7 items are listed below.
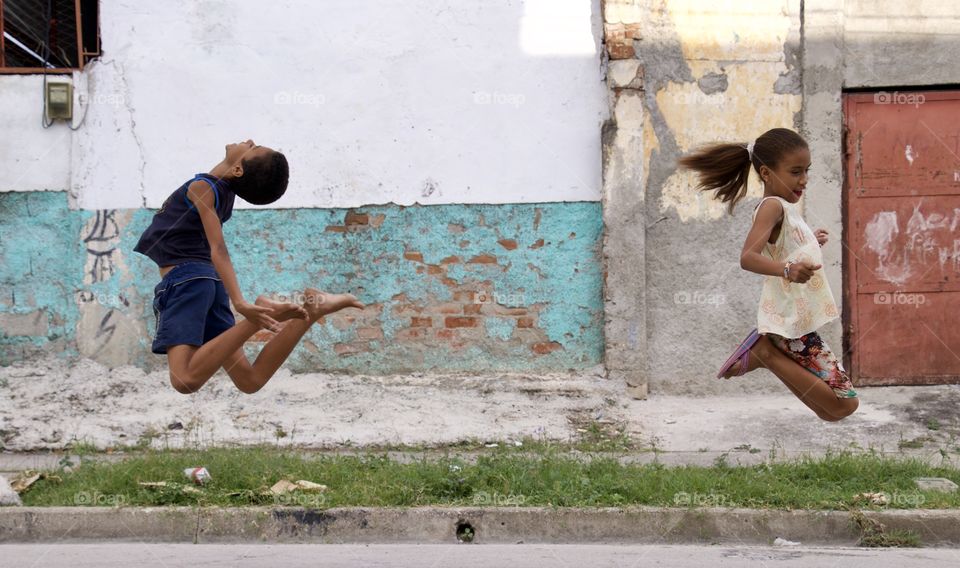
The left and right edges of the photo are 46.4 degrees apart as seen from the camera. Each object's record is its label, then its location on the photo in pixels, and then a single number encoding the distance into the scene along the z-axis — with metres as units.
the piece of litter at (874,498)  5.71
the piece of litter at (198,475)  5.90
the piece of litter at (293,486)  5.82
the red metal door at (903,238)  9.18
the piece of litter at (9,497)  5.70
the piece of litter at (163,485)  5.75
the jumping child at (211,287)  5.15
